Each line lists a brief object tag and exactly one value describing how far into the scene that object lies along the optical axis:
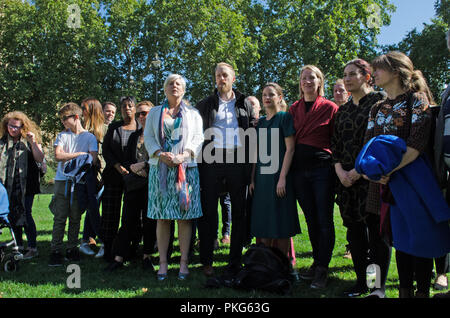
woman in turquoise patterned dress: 4.16
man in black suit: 4.29
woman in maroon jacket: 3.84
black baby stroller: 4.46
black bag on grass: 3.56
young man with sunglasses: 4.93
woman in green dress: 4.03
